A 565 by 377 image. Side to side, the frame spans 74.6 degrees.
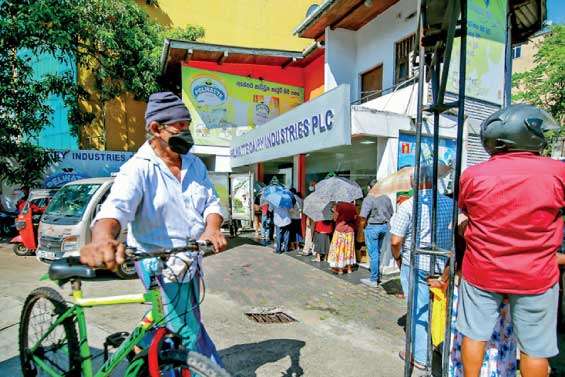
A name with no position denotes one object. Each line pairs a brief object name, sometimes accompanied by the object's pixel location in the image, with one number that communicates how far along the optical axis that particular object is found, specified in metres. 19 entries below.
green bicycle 1.73
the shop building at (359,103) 7.10
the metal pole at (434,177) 2.60
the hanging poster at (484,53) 3.11
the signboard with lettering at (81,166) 12.69
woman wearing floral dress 7.24
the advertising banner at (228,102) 12.96
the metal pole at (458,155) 2.28
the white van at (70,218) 6.64
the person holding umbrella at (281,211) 9.05
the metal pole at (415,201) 2.53
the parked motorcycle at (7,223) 11.42
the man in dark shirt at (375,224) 6.50
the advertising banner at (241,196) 10.95
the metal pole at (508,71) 6.56
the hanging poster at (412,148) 7.38
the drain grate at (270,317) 4.57
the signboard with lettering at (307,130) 6.36
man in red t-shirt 1.94
